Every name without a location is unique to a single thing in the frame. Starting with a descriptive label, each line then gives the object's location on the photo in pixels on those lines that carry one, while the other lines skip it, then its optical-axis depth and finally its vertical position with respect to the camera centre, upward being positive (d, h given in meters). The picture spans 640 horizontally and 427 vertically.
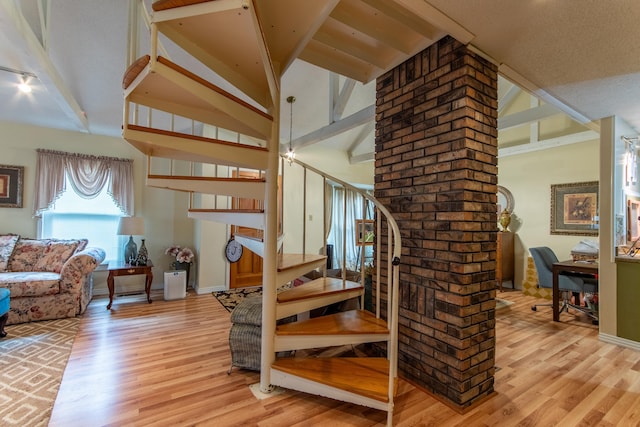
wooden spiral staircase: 1.41 +0.37
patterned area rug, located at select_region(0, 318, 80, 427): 1.77 -1.21
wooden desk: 3.31 -0.56
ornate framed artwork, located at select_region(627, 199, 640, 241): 3.36 +0.05
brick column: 1.87 -0.01
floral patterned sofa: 3.19 -0.73
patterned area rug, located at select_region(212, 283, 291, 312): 4.08 -1.23
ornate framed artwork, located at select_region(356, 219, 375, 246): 6.41 -0.29
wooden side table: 3.82 -0.77
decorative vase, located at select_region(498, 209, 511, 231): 5.28 +0.04
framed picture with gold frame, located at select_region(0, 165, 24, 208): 3.98 +0.37
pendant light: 4.51 +1.76
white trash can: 4.23 -1.00
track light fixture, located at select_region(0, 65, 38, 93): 2.59 +1.27
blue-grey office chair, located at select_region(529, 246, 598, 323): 3.48 -0.73
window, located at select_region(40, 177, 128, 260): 4.29 -0.10
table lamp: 4.09 -0.22
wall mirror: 5.39 +0.40
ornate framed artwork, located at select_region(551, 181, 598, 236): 4.46 +0.22
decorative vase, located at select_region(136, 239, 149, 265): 4.23 -0.62
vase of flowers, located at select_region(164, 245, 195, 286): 4.48 -0.64
